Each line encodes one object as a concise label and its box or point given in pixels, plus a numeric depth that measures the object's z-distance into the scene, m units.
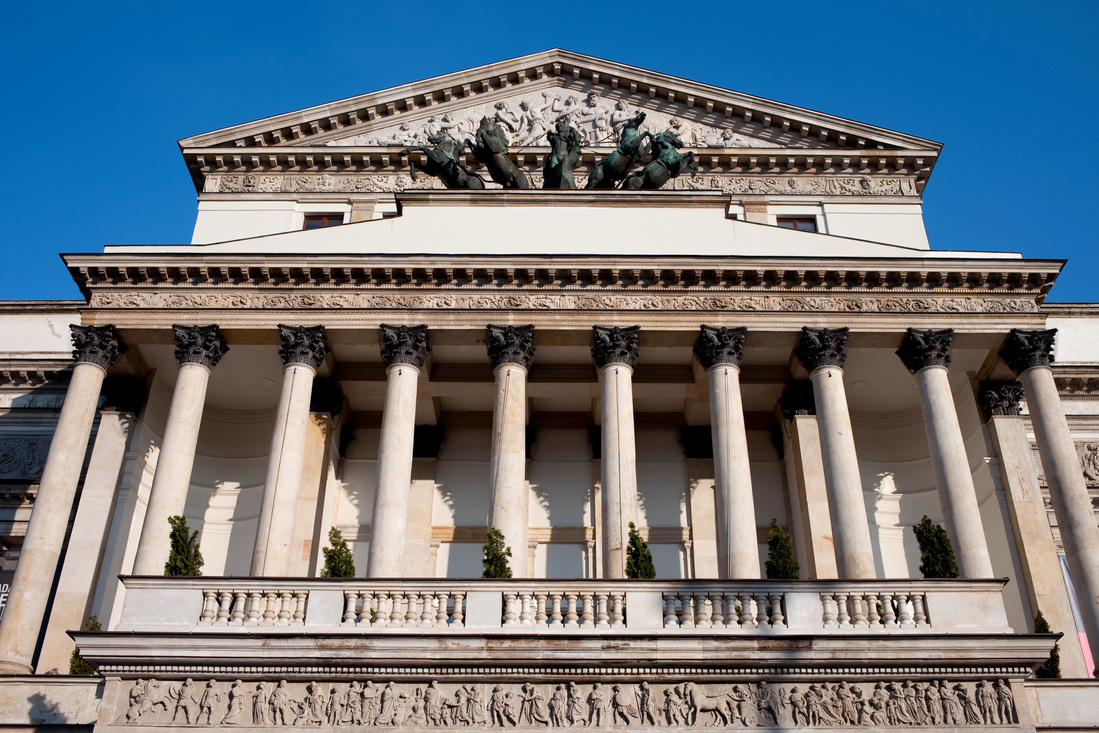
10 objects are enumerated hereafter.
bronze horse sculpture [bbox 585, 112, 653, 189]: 23.34
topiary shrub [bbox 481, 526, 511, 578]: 16.34
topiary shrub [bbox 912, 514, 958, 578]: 16.88
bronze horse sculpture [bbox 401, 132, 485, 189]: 23.20
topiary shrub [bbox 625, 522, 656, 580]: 16.45
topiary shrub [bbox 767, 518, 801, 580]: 17.19
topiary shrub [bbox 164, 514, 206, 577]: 16.58
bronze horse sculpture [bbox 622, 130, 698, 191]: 23.06
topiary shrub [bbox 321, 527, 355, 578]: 16.91
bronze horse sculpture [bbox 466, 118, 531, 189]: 23.36
